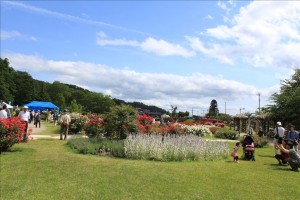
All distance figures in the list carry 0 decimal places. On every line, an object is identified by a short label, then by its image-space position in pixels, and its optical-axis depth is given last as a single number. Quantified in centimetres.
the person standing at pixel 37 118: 2478
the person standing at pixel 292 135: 1134
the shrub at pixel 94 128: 1492
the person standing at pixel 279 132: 1268
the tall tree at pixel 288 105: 2209
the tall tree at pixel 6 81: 5283
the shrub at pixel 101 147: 1029
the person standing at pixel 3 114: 1228
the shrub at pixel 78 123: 1857
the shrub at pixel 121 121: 1272
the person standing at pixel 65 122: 1489
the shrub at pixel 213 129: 2585
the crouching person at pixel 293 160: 895
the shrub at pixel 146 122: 1430
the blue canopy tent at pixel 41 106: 3911
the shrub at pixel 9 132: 1021
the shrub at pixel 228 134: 2252
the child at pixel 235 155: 993
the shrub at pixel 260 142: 1683
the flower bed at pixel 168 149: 972
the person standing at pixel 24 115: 1318
